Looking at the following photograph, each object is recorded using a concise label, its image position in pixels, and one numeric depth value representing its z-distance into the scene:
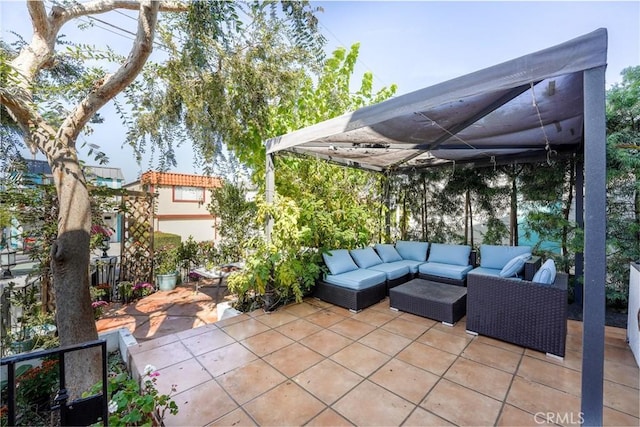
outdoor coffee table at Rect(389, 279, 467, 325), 3.76
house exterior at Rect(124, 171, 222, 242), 11.91
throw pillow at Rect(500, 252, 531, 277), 3.52
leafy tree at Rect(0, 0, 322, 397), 2.42
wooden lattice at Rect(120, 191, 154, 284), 6.12
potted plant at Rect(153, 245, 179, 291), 6.22
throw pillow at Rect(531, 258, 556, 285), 3.05
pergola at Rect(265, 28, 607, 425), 1.72
